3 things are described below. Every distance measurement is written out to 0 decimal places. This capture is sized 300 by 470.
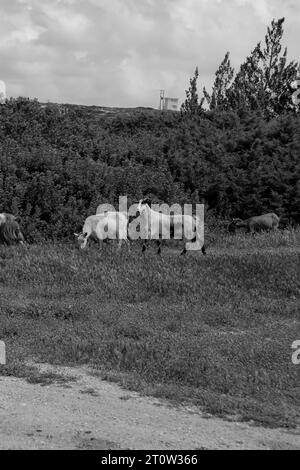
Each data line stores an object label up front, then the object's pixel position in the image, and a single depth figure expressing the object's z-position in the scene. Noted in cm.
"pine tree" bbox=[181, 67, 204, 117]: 4359
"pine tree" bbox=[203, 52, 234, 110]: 4700
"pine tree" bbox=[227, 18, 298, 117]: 4203
